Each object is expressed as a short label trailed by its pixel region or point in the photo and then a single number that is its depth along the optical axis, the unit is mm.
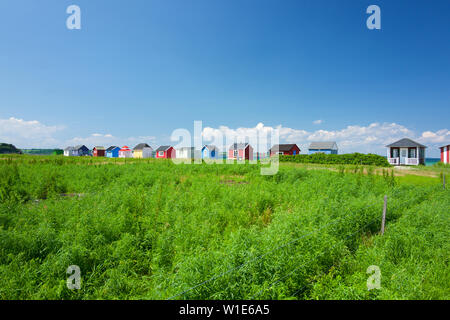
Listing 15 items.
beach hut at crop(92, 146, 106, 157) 57500
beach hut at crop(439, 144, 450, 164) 26922
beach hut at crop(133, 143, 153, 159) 58250
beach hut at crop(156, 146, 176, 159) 50834
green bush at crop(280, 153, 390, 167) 24717
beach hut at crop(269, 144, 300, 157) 45900
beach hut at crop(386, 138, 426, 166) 25491
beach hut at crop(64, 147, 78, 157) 60612
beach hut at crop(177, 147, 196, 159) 49459
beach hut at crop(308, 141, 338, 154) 44556
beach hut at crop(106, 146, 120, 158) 61656
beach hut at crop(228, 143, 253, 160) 41644
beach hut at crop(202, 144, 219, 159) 47997
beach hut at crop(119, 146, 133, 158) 60594
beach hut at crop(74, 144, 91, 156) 60750
